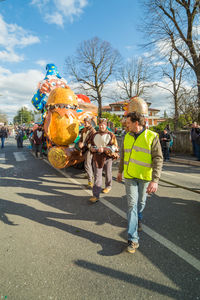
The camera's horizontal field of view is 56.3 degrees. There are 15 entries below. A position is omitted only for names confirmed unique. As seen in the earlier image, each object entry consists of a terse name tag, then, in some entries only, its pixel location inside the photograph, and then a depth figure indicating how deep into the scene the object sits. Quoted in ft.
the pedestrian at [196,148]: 26.87
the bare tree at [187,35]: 35.88
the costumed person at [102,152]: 13.31
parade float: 17.79
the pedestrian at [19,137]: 54.31
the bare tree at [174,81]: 58.78
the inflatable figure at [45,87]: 23.25
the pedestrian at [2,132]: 52.07
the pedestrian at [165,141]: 34.17
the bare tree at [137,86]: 100.99
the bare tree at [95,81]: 95.91
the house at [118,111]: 233.96
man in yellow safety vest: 8.00
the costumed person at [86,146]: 17.04
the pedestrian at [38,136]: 30.96
